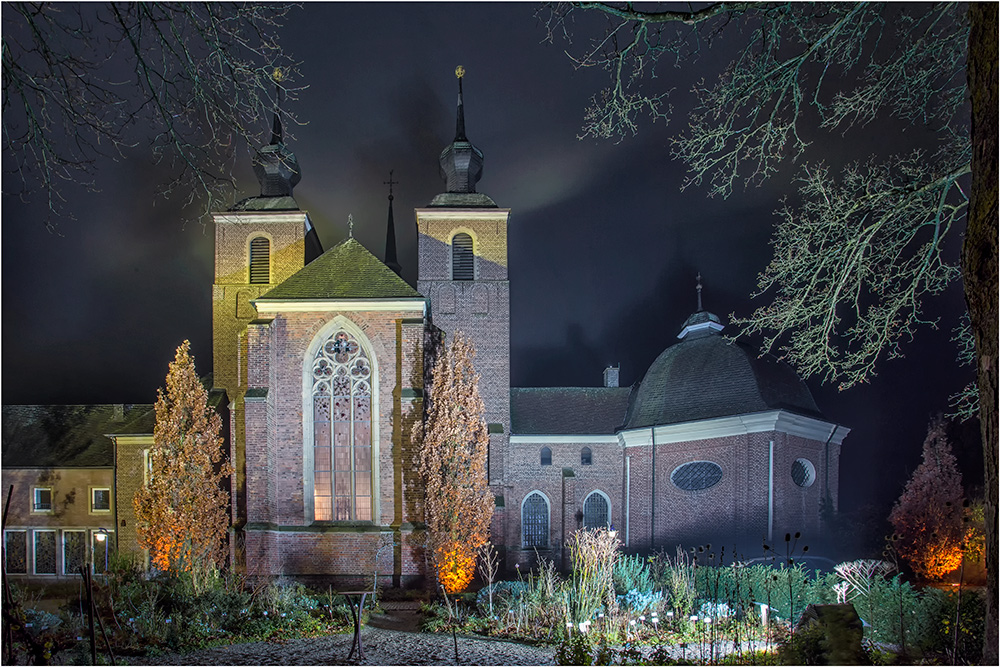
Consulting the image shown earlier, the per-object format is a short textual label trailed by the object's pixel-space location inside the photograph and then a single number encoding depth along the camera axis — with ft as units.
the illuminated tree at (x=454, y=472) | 61.67
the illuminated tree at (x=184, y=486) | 59.00
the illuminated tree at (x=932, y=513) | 66.74
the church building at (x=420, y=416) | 65.41
